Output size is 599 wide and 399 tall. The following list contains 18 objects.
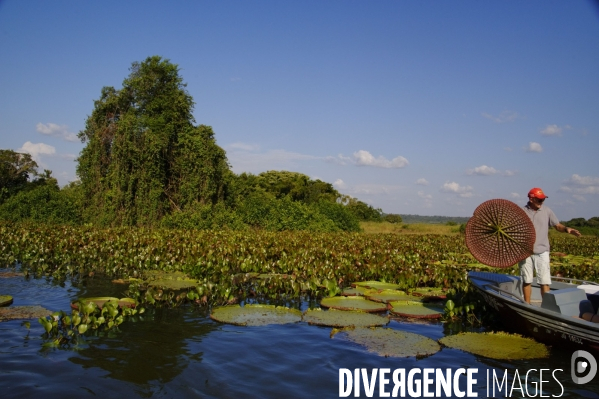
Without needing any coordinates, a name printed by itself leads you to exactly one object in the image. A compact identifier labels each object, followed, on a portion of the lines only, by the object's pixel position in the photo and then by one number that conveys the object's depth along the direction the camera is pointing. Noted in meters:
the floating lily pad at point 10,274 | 9.22
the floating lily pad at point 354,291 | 8.29
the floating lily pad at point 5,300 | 6.83
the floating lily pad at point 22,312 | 6.18
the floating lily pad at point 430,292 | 8.21
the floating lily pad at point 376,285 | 8.92
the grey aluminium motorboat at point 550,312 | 4.93
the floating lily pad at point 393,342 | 5.30
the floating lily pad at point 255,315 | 6.41
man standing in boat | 5.97
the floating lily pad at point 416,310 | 7.00
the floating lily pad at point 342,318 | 6.35
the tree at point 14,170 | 28.84
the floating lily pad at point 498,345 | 5.29
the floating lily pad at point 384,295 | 7.74
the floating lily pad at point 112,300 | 6.48
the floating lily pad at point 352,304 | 7.12
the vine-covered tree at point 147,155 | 21.73
